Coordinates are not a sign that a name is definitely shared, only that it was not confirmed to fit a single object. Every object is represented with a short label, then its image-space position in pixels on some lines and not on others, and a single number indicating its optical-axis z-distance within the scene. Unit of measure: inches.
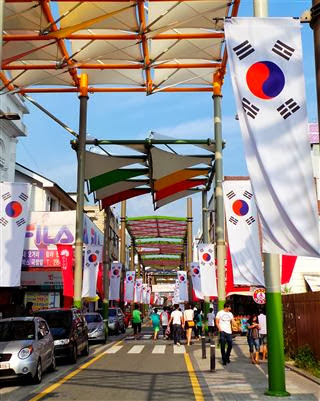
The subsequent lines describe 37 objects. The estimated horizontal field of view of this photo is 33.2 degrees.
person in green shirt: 1337.4
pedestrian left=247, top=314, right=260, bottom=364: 645.3
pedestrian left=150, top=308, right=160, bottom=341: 1228.7
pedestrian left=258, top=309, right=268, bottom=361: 644.7
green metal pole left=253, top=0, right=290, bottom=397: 409.7
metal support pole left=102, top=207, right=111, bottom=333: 1371.8
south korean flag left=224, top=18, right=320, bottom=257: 336.2
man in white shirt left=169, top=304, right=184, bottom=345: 971.3
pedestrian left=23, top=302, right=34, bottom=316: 778.4
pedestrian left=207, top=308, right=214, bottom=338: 1074.4
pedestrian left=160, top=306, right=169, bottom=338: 1269.7
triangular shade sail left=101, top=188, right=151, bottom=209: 1373.0
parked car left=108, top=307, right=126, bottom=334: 1433.3
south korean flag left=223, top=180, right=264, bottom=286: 581.9
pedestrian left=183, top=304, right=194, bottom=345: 1012.5
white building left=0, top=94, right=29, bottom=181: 1214.9
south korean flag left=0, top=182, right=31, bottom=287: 666.2
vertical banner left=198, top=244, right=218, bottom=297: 1008.2
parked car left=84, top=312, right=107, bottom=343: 1043.3
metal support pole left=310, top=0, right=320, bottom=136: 257.9
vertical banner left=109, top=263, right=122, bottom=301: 1601.4
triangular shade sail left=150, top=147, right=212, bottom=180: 1122.0
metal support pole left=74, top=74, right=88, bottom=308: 979.9
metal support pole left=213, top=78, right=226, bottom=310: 955.3
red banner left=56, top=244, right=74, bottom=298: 1001.5
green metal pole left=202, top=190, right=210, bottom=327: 1292.3
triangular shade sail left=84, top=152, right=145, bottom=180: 1095.0
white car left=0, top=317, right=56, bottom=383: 478.6
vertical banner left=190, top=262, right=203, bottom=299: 1197.1
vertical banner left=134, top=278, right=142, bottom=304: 2496.9
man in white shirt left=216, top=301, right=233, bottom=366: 654.5
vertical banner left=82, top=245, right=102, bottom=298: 1035.3
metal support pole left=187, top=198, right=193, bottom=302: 1915.6
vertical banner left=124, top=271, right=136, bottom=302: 2048.5
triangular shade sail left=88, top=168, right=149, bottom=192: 1209.4
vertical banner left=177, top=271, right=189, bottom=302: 2020.2
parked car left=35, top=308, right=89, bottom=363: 675.4
